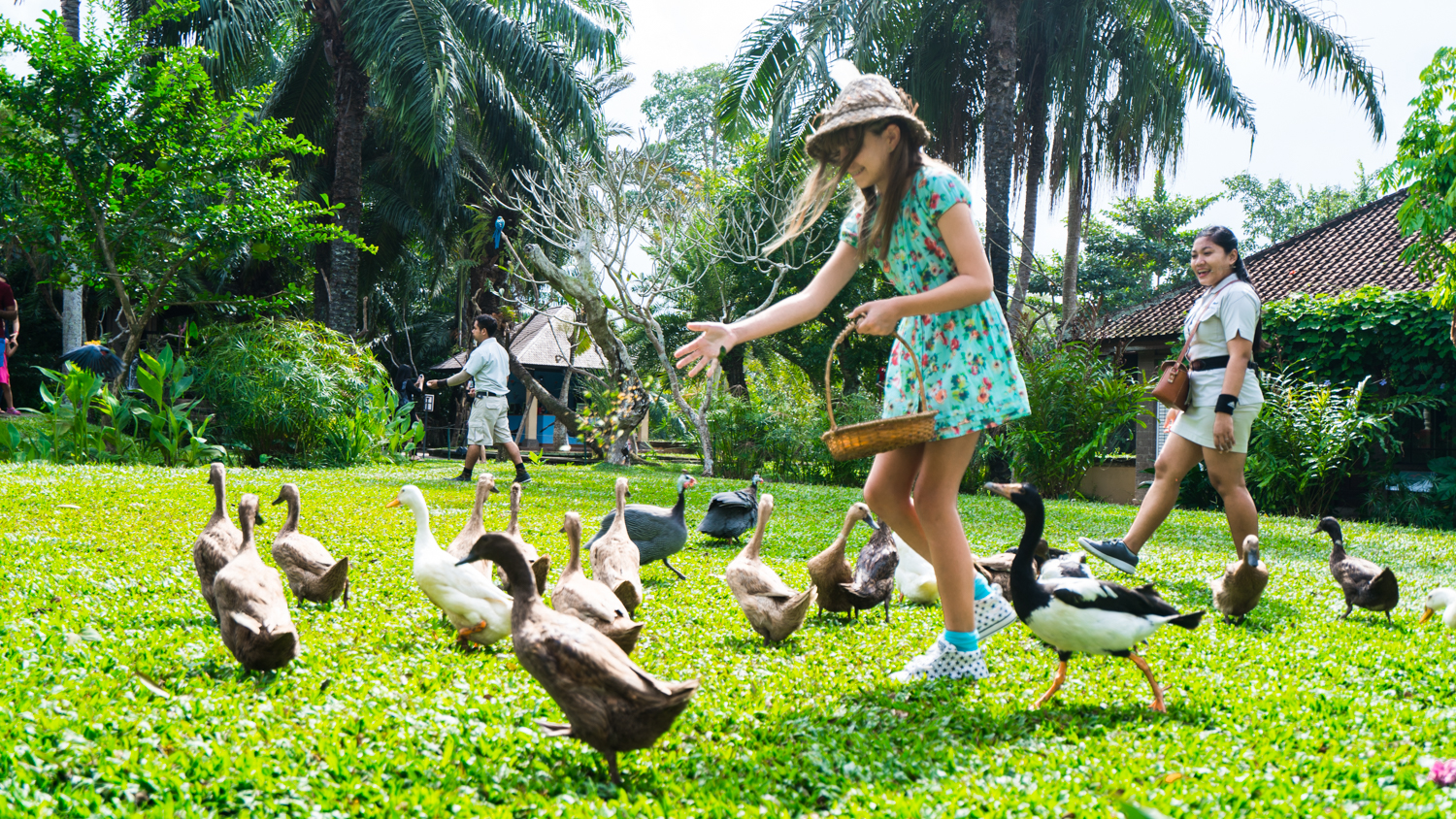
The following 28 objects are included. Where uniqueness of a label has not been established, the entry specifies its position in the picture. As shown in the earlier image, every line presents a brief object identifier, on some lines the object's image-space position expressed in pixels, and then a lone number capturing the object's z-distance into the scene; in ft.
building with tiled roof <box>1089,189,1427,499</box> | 55.67
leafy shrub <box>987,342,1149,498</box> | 44.39
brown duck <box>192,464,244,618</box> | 12.64
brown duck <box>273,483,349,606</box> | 13.88
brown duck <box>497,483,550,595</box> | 14.32
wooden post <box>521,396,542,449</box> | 96.58
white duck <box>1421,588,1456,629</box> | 14.01
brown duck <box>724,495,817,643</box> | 12.78
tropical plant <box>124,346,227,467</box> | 36.47
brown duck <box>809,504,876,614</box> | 14.64
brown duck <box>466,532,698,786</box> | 7.99
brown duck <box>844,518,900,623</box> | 14.74
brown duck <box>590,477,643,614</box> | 13.44
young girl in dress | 10.39
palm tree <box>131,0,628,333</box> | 51.98
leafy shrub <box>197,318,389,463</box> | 40.96
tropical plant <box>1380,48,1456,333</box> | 24.03
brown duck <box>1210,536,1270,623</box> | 14.42
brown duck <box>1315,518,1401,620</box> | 15.08
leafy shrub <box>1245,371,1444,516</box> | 40.09
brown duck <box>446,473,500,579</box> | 15.47
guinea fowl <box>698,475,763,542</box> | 23.61
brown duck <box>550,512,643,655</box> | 10.91
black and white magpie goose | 10.18
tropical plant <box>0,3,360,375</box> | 37.14
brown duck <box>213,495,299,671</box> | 9.94
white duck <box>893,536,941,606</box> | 15.85
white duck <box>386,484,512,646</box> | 12.01
